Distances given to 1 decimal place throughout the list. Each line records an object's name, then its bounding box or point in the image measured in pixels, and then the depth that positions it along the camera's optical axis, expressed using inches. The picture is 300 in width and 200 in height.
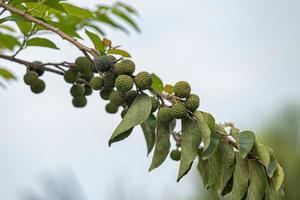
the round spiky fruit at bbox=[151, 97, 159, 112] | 67.7
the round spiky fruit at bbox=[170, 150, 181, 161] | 74.3
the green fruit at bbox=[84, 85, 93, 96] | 75.8
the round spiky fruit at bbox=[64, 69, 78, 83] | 74.2
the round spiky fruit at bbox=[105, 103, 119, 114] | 75.6
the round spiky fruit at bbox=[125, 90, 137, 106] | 68.3
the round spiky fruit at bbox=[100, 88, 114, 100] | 71.1
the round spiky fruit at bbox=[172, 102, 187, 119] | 66.8
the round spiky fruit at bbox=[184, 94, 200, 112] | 67.2
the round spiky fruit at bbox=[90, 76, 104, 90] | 69.7
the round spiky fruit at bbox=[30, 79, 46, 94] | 75.2
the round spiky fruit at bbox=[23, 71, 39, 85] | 75.1
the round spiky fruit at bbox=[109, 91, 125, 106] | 68.7
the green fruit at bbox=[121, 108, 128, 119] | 69.5
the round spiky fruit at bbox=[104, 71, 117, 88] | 68.9
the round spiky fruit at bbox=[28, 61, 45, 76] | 75.4
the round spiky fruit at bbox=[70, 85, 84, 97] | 75.0
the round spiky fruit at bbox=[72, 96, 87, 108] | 75.8
